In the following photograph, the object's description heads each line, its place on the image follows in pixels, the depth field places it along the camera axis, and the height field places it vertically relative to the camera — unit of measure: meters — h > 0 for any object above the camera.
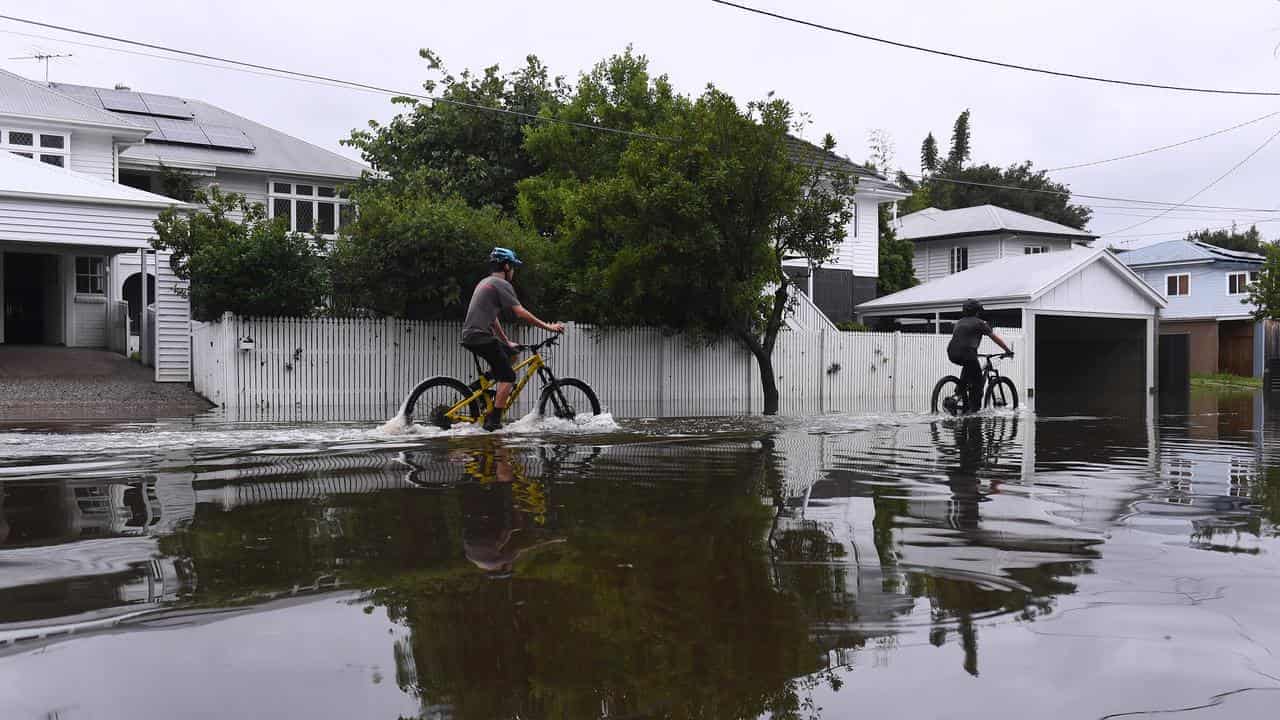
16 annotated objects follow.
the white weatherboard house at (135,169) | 21.58 +5.02
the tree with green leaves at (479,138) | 28.48 +5.65
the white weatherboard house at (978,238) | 50.16 +5.31
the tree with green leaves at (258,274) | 18.08 +1.32
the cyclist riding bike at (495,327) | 12.55 +0.31
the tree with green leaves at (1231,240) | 87.38 +9.11
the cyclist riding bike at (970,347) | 17.75 +0.11
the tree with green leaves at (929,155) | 104.81 +18.97
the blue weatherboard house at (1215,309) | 55.19 +2.26
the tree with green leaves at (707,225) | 18.25 +2.20
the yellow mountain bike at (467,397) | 12.84 -0.50
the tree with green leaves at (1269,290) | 43.38 +2.53
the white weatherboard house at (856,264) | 36.03 +3.00
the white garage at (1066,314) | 29.81 +1.15
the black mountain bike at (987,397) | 18.16 -0.72
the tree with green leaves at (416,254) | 17.25 +1.59
